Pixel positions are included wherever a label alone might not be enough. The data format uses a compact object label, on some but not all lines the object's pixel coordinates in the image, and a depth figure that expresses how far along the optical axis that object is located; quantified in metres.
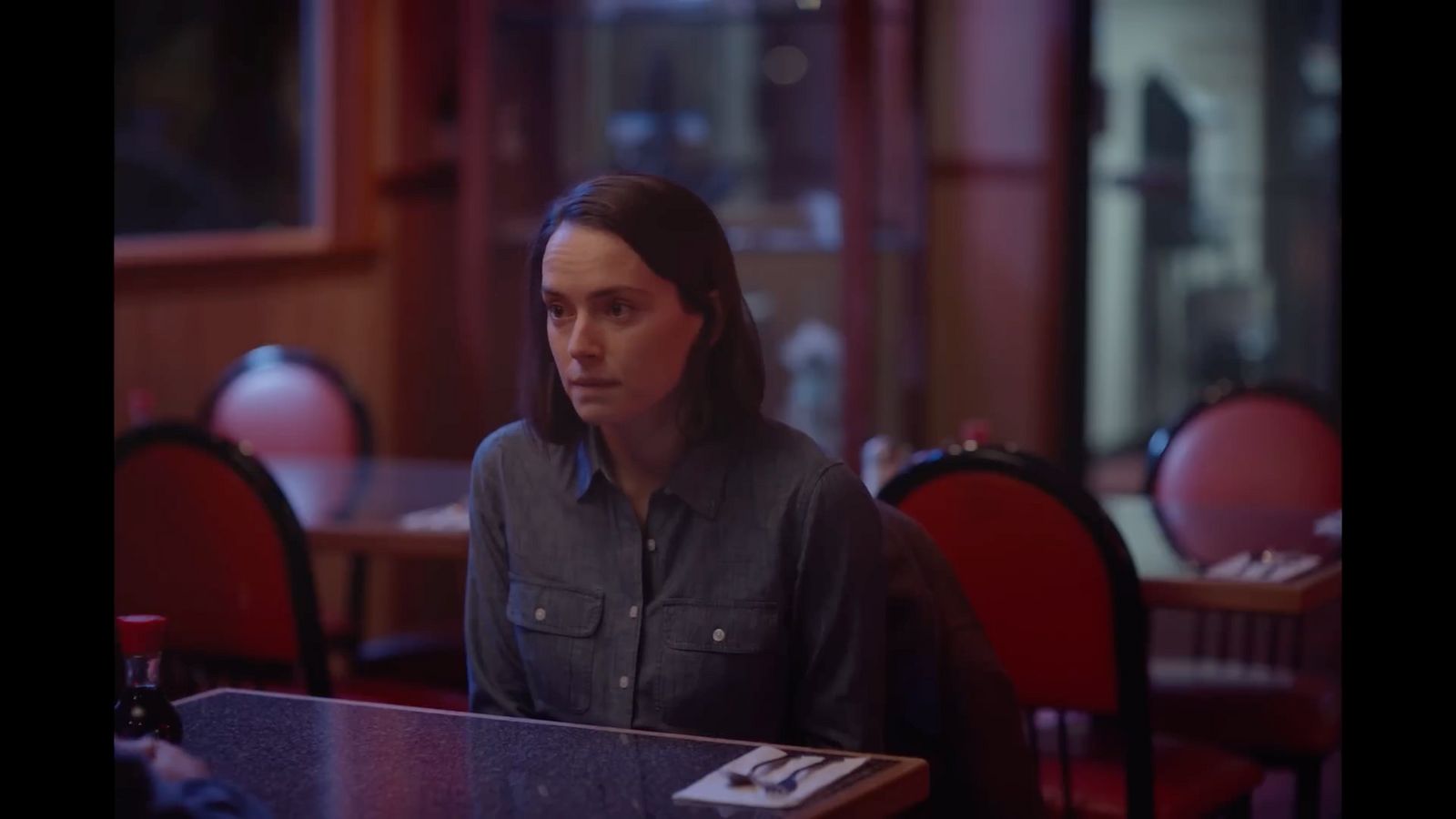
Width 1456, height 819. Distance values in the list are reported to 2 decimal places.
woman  3.42
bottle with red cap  3.26
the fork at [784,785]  3.07
